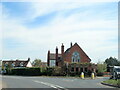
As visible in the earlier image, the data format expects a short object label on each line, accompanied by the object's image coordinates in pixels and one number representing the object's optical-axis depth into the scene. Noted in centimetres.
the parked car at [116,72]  1734
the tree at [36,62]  5480
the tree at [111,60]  5823
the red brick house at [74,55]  3239
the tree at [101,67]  2897
